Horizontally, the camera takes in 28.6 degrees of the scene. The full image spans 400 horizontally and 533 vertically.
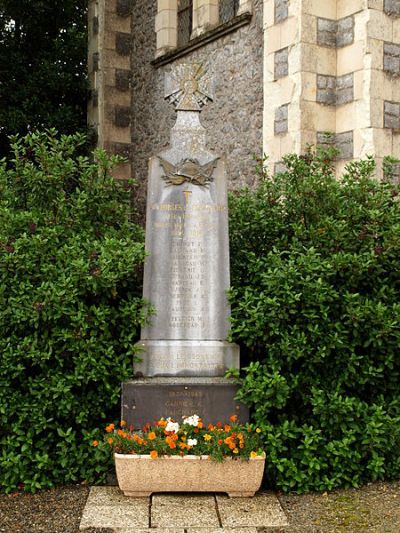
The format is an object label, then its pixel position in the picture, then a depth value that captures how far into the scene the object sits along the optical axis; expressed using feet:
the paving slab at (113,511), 16.24
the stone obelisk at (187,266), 20.34
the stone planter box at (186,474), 17.78
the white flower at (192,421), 18.76
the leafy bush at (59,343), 19.29
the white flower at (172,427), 18.47
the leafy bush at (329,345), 19.06
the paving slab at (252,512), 16.40
